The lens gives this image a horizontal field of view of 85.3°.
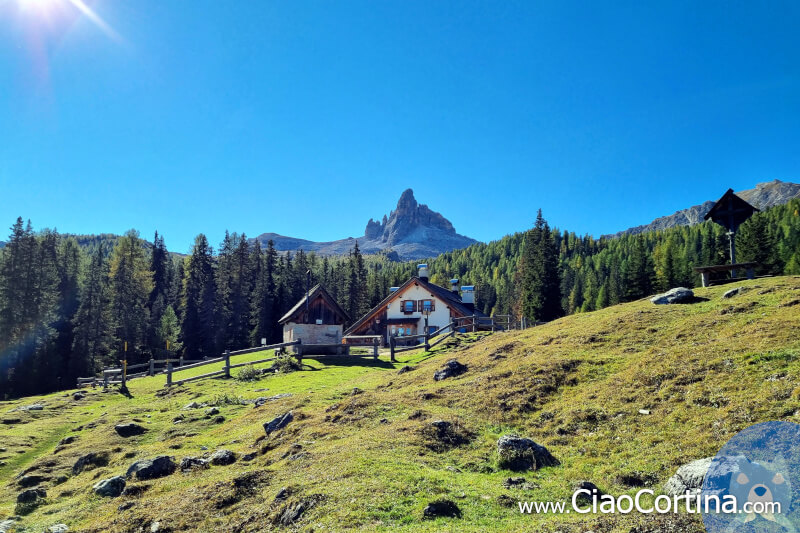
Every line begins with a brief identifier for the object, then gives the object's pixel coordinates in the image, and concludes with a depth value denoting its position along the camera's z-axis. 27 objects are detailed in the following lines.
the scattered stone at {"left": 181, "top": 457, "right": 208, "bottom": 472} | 12.78
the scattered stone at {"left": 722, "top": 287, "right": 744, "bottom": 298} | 22.72
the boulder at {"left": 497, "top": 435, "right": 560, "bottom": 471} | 10.43
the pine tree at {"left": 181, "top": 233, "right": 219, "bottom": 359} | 71.38
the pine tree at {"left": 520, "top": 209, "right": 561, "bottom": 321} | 62.88
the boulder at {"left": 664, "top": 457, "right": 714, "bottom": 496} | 7.51
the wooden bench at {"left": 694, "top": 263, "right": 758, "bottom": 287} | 25.80
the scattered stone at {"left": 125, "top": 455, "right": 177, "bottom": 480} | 12.41
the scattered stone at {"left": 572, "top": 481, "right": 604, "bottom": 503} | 8.49
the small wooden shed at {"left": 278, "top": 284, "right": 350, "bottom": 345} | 42.03
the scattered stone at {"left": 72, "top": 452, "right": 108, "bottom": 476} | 14.91
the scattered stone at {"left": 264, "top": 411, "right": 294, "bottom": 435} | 15.23
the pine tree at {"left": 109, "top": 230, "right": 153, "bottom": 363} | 62.69
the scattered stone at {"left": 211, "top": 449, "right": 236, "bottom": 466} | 13.20
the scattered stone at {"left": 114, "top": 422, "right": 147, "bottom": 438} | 18.00
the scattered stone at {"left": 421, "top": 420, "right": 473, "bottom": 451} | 11.99
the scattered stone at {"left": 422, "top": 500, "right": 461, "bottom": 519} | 7.86
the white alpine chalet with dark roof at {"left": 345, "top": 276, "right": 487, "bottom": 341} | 53.59
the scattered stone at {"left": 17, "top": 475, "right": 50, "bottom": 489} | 13.95
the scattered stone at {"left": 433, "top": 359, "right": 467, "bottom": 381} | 20.91
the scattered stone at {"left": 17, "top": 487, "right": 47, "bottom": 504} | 12.17
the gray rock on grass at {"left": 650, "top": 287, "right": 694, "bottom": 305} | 24.23
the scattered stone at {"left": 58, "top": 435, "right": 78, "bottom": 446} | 18.39
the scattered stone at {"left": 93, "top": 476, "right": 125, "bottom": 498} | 11.72
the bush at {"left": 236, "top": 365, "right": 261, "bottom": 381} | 31.03
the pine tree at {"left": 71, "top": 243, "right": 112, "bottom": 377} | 60.56
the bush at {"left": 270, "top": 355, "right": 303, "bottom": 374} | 33.22
